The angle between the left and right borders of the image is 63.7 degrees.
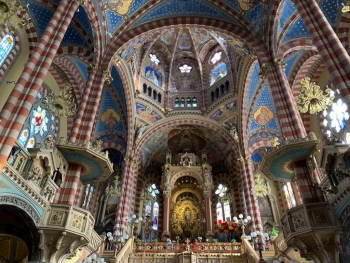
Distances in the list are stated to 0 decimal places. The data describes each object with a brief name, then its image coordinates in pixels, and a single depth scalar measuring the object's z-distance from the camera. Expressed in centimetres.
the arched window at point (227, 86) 2097
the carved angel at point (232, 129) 2001
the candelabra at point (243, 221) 1414
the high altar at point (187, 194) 2045
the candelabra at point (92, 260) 948
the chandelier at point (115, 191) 1718
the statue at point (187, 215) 2155
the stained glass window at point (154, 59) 2320
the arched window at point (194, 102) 2244
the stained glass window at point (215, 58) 2326
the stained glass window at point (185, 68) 2423
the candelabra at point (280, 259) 987
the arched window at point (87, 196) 1922
